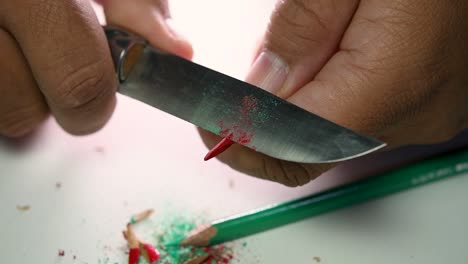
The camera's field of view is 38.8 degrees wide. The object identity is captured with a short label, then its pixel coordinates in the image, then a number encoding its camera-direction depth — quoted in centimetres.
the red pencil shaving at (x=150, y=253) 21
